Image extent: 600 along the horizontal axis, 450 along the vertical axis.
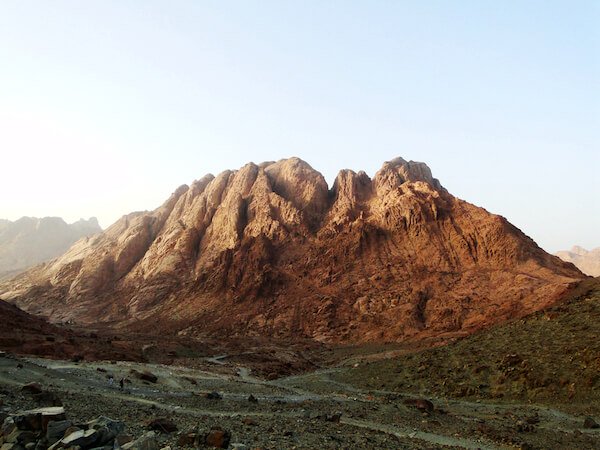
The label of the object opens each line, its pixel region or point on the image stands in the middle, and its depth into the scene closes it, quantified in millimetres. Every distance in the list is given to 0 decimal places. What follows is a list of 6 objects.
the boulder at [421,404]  24500
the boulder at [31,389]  15908
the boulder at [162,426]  12789
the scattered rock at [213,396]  24316
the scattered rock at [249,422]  15832
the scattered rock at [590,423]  21359
